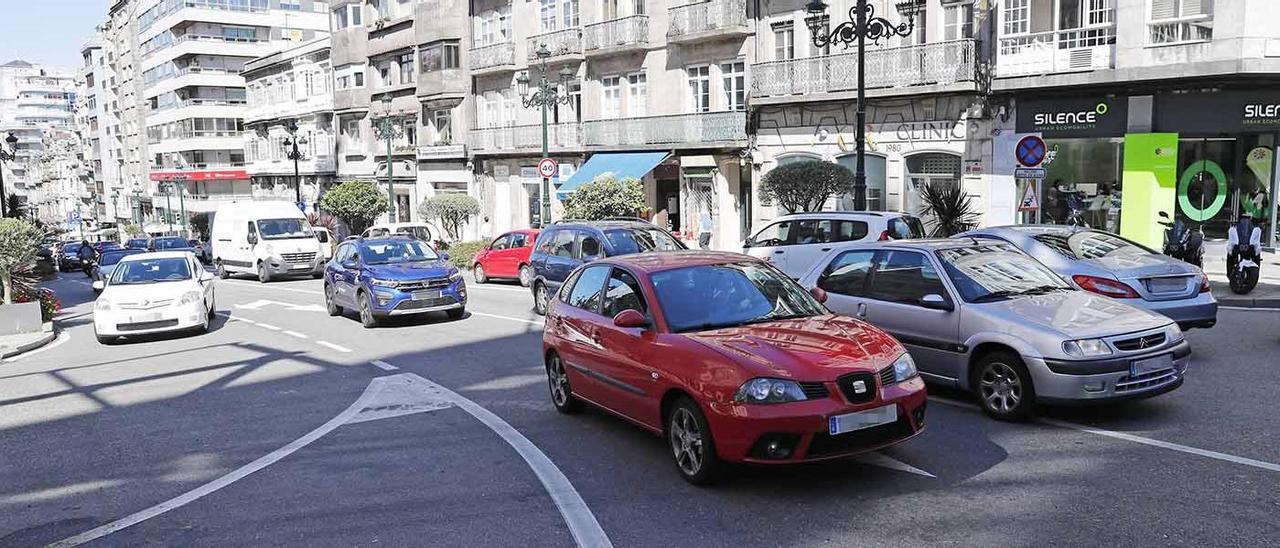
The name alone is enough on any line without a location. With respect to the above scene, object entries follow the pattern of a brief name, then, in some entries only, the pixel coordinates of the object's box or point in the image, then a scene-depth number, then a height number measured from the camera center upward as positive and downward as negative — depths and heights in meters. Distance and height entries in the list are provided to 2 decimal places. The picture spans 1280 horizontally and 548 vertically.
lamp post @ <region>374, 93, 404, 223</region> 39.00 +2.97
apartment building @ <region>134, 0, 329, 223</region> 77.19 +10.14
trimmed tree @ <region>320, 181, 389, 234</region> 41.44 -0.41
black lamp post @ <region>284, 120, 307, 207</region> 57.74 +3.41
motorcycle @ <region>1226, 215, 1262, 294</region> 15.73 -1.41
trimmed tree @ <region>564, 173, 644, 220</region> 27.34 -0.37
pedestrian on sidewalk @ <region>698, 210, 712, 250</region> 31.77 -1.51
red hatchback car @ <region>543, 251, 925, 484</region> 6.21 -1.25
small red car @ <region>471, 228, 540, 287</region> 23.58 -1.69
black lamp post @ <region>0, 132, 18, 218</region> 29.69 +2.06
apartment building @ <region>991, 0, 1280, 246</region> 20.72 +1.56
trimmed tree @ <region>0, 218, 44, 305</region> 17.31 -0.83
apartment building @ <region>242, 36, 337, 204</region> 56.59 +4.68
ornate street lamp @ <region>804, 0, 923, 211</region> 18.62 +3.04
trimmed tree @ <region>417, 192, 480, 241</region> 35.72 -0.62
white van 28.47 -1.40
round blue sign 16.08 +0.44
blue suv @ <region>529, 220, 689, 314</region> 17.00 -1.03
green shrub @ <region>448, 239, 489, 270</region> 30.27 -1.97
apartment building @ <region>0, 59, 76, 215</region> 167.75 +16.69
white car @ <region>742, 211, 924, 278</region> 15.56 -0.85
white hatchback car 15.91 -1.68
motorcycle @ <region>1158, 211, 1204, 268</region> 15.93 -1.16
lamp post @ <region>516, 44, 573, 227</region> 29.32 +3.14
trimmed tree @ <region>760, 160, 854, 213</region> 23.19 -0.01
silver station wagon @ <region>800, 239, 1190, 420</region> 7.69 -1.26
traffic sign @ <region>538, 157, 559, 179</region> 27.62 +0.60
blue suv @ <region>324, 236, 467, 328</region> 16.00 -1.49
